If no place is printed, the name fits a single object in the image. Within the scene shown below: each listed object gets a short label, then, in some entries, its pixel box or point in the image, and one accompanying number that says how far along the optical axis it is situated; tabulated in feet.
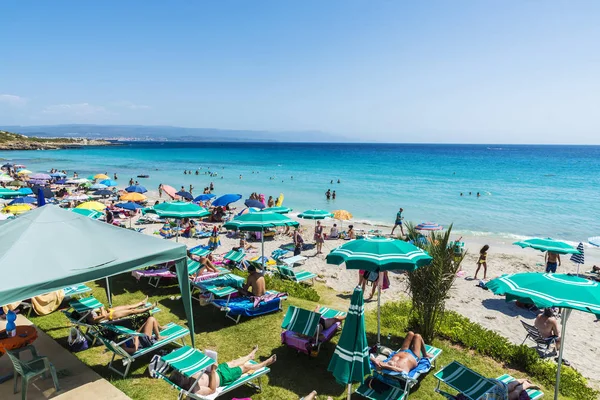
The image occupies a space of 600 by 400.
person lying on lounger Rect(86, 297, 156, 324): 22.75
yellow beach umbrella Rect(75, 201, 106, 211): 48.57
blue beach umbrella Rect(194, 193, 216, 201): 77.36
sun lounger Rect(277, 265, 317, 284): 38.19
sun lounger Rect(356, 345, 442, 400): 17.65
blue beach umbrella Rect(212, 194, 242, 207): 62.86
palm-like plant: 23.82
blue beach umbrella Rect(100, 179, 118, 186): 92.07
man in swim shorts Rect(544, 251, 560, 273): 42.57
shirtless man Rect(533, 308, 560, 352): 27.06
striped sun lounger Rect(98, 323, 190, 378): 19.52
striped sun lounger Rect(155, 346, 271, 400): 16.52
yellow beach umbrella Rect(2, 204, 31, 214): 48.66
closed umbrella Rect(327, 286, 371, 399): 17.11
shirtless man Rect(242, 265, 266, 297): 29.09
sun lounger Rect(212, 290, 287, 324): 27.09
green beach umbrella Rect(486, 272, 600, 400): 14.76
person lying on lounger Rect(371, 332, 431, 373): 18.47
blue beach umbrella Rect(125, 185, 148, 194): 86.40
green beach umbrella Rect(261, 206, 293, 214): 49.24
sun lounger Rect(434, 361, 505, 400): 16.88
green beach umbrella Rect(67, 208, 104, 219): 44.96
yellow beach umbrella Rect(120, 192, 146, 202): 67.15
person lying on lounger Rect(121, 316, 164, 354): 20.16
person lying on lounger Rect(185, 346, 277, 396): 16.80
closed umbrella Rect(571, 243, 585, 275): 45.56
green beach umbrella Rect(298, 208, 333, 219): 56.08
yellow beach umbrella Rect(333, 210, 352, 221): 60.39
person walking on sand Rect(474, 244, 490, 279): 45.68
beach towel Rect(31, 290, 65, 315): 27.22
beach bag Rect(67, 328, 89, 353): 22.07
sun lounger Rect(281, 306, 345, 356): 22.04
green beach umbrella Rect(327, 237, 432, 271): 19.39
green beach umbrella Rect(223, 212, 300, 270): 31.51
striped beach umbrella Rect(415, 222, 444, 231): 58.86
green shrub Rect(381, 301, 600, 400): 21.38
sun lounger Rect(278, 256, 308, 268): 46.98
